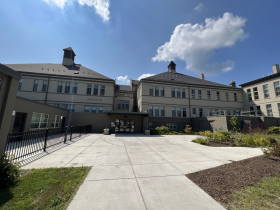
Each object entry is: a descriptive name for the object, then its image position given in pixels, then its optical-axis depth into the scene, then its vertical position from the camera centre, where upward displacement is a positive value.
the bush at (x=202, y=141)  11.00 -1.36
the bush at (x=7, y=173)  3.37 -1.47
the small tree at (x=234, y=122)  17.23 +0.74
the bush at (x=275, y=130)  16.03 -0.23
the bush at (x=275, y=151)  6.32 -1.18
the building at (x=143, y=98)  20.39 +5.54
